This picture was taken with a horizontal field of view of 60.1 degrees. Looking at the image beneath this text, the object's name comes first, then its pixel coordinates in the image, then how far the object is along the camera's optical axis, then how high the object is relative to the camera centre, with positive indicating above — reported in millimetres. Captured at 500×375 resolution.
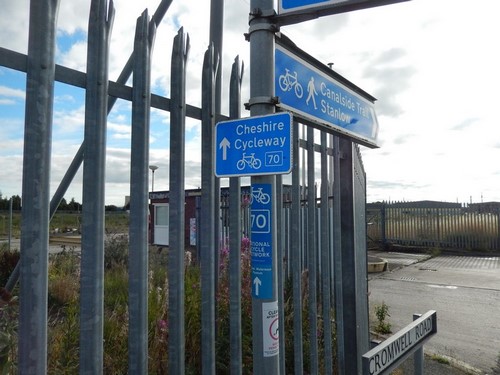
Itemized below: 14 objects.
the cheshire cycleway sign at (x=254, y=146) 1972 +338
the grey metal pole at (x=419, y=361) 3287 -1112
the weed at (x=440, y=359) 5134 -1729
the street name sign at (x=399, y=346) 2377 -830
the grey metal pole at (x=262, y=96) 2096 +595
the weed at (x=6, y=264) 6964 -736
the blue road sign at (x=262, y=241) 2090 -118
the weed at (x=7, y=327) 1929 -587
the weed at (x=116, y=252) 7392 -673
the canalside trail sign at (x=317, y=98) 2340 +759
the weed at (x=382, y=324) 6348 -1611
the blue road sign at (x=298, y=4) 2182 +1071
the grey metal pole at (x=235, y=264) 2623 -293
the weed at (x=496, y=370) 4945 -1796
